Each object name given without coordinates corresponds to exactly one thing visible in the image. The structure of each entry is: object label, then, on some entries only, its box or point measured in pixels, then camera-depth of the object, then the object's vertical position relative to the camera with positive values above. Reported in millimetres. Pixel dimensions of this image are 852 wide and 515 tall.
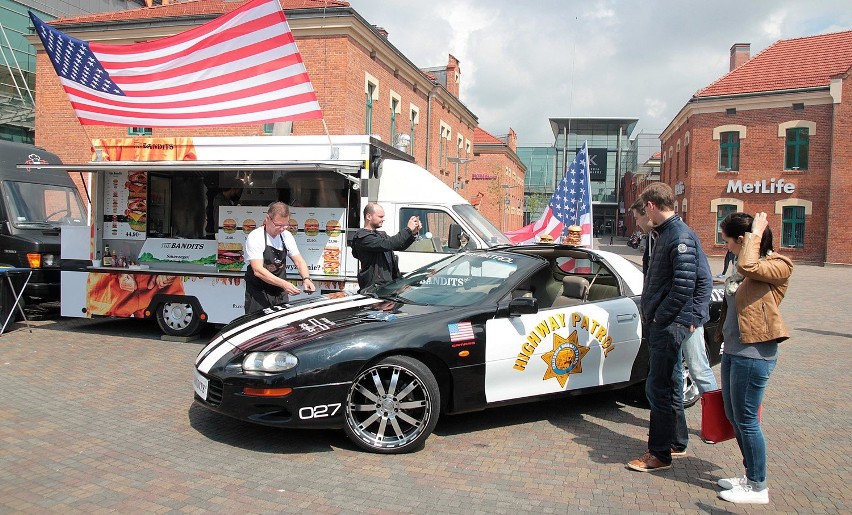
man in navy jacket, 4188 -441
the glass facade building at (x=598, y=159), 79438 +10519
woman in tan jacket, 3775 -552
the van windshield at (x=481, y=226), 8488 +169
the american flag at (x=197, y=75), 8453 +2164
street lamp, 34656 +2952
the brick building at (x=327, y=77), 18297 +5251
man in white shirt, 5984 -300
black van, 10008 +203
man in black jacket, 6387 -114
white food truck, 8438 +201
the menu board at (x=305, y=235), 8508 -38
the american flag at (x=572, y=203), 12992 +818
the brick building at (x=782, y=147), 31359 +5272
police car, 4438 -859
